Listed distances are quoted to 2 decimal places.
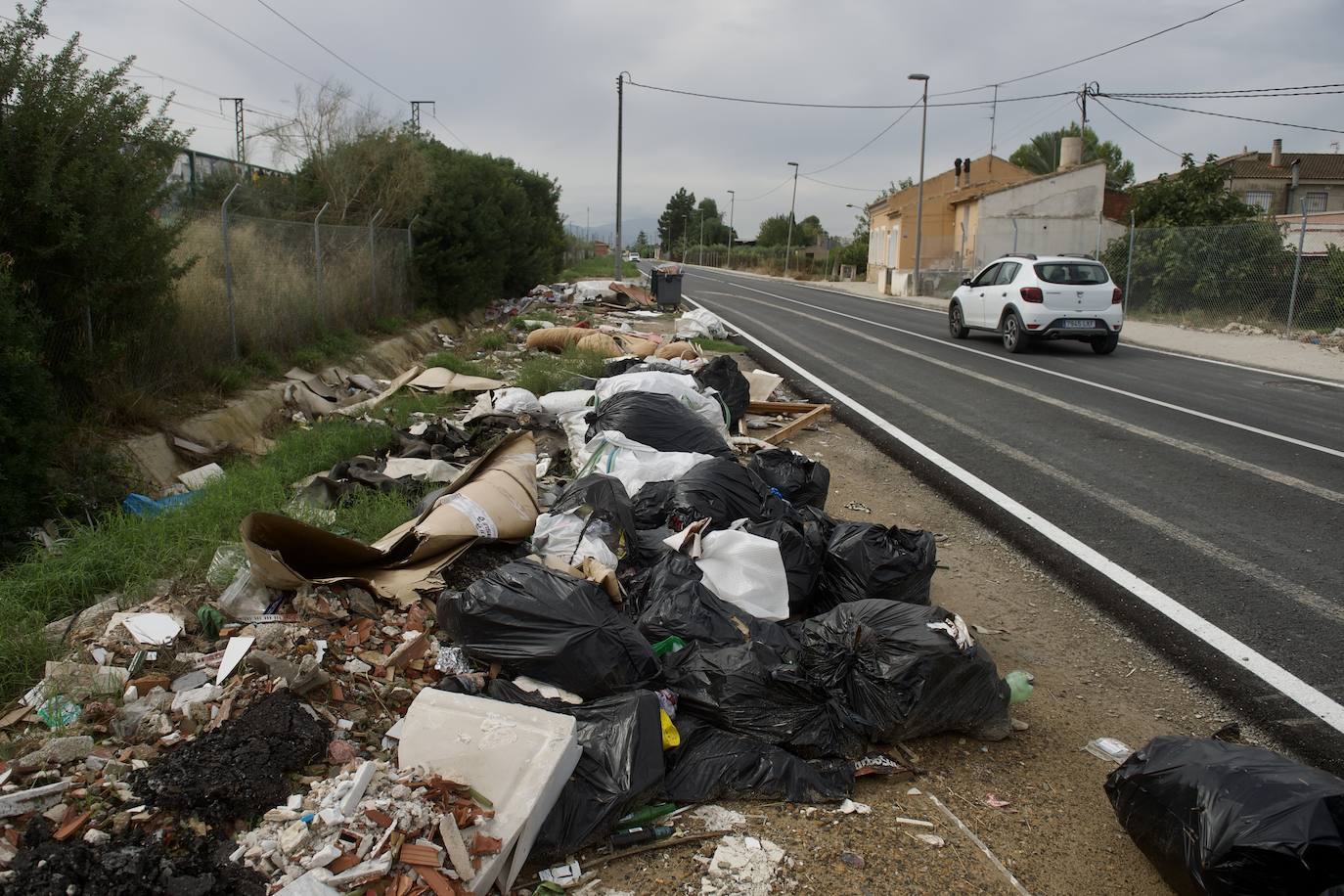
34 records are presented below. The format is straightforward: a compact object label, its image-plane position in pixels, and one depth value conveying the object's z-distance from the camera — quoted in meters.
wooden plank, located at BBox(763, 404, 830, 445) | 8.01
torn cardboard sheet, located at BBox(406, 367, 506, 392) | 9.05
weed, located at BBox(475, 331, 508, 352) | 13.71
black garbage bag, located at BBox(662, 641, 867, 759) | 3.17
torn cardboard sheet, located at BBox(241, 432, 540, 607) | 3.78
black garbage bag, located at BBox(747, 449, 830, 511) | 5.57
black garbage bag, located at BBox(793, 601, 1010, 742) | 3.22
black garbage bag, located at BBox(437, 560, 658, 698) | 3.20
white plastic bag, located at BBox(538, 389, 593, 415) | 7.34
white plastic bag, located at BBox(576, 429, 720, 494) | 5.43
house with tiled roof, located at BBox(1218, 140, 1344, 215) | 43.03
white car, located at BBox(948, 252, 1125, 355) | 13.89
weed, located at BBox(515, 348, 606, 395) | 9.34
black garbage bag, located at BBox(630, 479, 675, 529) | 4.69
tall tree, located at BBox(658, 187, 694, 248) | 134.75
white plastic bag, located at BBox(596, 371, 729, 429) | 6.90
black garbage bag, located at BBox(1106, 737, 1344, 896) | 2.27
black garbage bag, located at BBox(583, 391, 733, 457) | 6.20
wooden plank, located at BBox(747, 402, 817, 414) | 8.92
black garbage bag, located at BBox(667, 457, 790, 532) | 4.69
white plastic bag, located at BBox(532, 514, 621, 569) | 4.12
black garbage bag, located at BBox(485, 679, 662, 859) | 2.66
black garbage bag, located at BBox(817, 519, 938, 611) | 4.18
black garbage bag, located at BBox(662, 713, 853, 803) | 2.96
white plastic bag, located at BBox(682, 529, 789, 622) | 3.96
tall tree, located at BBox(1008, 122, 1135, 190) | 57.94
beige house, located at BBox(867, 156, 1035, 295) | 40.00
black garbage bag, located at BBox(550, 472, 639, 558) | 4.34
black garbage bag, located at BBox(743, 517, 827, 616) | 4.21
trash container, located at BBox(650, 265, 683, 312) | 22.25
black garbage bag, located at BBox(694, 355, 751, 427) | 8.27
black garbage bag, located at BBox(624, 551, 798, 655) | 3.56
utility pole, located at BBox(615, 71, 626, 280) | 34.90
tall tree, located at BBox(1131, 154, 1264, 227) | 22.91
